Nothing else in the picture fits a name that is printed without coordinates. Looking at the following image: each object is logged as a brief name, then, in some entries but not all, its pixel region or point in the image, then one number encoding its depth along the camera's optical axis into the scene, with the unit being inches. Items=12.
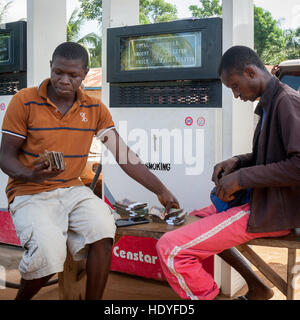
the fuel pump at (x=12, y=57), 180.1
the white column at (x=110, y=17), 160.1
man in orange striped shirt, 96.7
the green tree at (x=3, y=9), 892.0
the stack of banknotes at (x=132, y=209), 121.6
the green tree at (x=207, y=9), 1402.6
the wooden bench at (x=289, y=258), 99.0
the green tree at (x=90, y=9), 1128.8
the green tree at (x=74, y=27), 986.8
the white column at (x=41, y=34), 177.2
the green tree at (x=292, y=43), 1250.1
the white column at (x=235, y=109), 135.7
